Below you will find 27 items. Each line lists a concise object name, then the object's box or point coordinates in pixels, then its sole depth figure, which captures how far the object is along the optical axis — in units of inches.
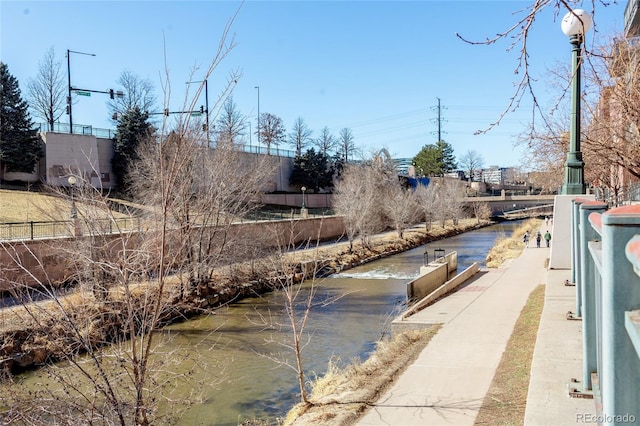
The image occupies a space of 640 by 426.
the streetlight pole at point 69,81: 1311.9
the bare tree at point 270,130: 2874.0
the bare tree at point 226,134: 927.7
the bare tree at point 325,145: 2987.7
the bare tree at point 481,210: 2797.2
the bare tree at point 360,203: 1424.7
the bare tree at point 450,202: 2252.3
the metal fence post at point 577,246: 260.2
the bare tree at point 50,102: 2142.0
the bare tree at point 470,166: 5280.5
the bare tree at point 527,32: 146.6
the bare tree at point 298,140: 3085.6
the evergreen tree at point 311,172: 2536.9
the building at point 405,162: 4821.4
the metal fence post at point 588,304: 155.6
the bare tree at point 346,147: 3297.2
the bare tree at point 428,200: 2090.3
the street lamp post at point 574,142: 424.5
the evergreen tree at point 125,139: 1793.8
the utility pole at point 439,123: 4119.1
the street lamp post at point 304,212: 1714.8
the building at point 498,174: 6219.0
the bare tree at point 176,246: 188.4
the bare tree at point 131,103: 2044.8
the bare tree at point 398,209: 1734.7
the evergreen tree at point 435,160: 3868.1
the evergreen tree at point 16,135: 1551.4
